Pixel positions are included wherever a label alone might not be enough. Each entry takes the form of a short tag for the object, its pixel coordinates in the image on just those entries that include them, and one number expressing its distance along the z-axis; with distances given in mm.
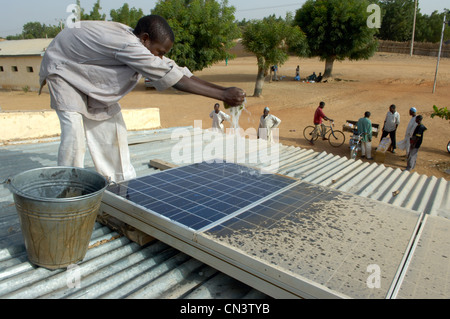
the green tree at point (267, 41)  26188
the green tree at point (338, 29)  30781
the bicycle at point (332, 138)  15789
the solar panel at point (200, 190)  2852
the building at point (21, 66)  29047
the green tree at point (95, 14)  47562
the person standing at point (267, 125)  12198
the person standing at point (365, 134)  12750
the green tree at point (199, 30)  28000
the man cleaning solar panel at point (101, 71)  2969
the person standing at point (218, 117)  12477
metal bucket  2293
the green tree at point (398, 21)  54250
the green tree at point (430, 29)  53688
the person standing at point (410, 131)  12059
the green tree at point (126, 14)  45250
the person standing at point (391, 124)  13648
